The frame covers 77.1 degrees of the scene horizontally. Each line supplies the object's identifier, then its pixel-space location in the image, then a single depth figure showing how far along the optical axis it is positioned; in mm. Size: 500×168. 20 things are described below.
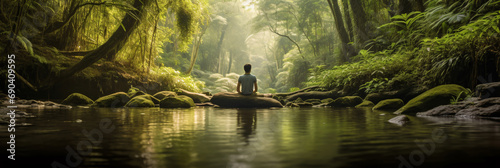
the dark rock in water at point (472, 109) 4803
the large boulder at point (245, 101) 9891
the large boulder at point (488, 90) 5555
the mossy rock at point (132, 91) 11762
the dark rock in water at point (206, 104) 10802
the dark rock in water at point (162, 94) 11690
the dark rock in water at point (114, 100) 9273
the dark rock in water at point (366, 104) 9727
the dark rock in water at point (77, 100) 9693
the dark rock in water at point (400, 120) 4186
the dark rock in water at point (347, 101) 10695
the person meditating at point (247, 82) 10383
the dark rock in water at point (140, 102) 9195
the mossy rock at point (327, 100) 12017
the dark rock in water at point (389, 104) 8203
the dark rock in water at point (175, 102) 9492
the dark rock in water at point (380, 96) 9814
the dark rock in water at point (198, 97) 12305
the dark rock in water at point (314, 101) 12250
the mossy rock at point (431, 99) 6396
